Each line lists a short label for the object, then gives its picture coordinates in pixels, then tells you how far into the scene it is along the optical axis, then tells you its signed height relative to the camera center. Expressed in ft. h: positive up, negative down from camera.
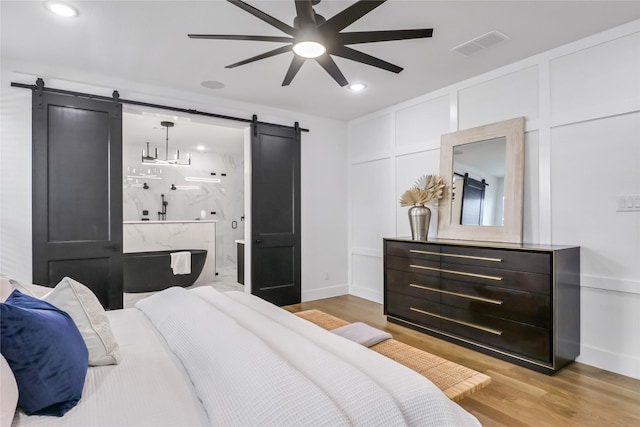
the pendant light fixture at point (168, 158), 18.31 +3.75
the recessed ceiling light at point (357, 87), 12.26 +4.50
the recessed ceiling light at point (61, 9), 7.43 +4.44
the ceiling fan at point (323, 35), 5.91 +3.33
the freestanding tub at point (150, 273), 17.35 -3.05
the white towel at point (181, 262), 18.49 -2.64
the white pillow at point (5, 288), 4.70 -1.06
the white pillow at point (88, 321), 4.72 -1.53
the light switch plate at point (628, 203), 8.33 +0.25
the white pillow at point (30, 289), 5.30 -1.25
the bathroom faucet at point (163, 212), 24.99 +0.06
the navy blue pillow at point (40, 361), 3.51 -1.56
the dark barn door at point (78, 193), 10.43 +0.63
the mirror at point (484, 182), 10.37 +0.99
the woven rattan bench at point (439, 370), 5.76 -2.85
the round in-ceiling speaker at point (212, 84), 12.03 +4.49
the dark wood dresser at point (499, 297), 8.43 -2.31
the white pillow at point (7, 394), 3.08 -1.67
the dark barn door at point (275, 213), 14.35 +0.00
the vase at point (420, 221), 11.87 -0.27
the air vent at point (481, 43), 8.92 +4.52
